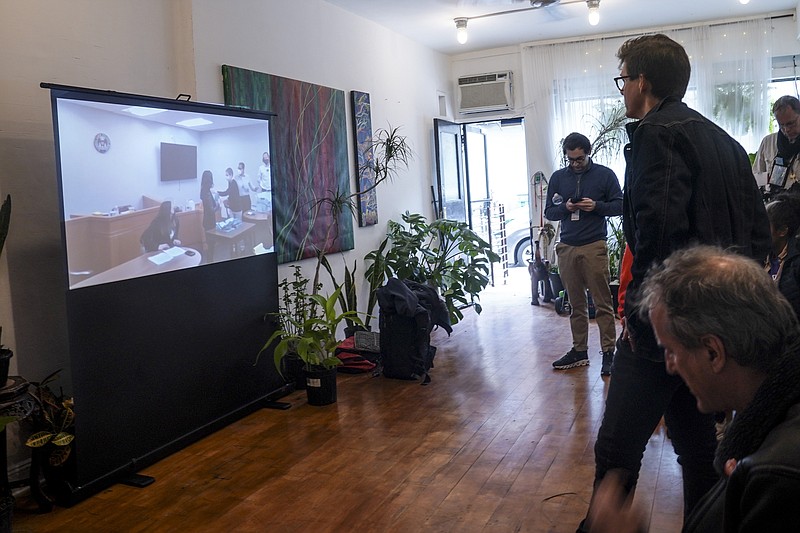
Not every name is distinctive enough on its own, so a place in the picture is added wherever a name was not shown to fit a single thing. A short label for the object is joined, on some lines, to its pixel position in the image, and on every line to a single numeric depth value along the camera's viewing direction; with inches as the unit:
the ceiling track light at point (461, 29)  261.8
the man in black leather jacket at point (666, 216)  77.8
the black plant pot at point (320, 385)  172.9
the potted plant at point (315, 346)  167.3
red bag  206.1
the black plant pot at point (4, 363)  112.5
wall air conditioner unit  321.1
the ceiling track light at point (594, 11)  244.2
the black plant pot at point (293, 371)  188.2
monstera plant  240.1
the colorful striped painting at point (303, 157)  191.0
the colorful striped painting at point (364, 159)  241.3
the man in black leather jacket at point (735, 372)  35.0
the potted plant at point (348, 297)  224.1
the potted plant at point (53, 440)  120.8
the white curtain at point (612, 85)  286.8
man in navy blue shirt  186.3
